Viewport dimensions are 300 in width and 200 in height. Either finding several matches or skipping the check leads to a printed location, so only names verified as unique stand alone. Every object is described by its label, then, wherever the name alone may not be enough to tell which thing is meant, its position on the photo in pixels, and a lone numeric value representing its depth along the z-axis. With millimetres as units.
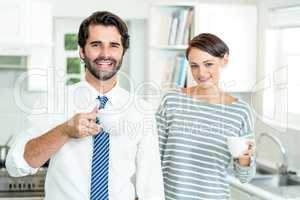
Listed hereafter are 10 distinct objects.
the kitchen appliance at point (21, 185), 3133
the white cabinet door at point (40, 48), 3201
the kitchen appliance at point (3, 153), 3271
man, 1585
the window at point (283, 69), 3463
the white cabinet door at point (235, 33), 3477
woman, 1996
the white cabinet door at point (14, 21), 3137
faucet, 3218
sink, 3218
